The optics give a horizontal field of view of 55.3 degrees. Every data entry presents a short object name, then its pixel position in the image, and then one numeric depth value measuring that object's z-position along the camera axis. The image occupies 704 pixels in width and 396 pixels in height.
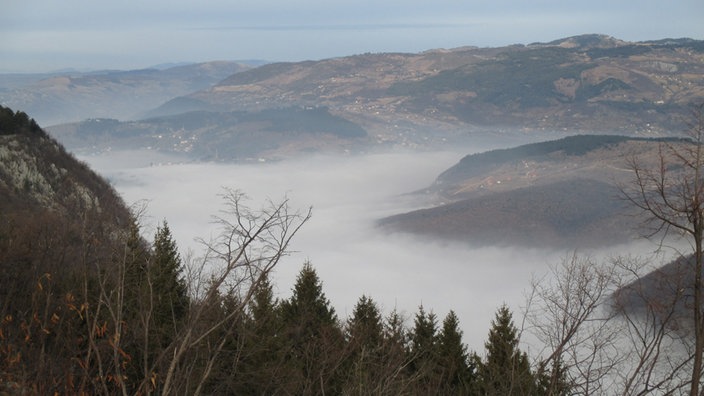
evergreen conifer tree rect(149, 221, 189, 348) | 19.97
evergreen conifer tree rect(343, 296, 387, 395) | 13.48
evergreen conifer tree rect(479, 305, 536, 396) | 17.09
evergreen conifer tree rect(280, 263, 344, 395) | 19.81
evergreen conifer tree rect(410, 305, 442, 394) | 22.23
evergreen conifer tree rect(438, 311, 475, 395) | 24.38
